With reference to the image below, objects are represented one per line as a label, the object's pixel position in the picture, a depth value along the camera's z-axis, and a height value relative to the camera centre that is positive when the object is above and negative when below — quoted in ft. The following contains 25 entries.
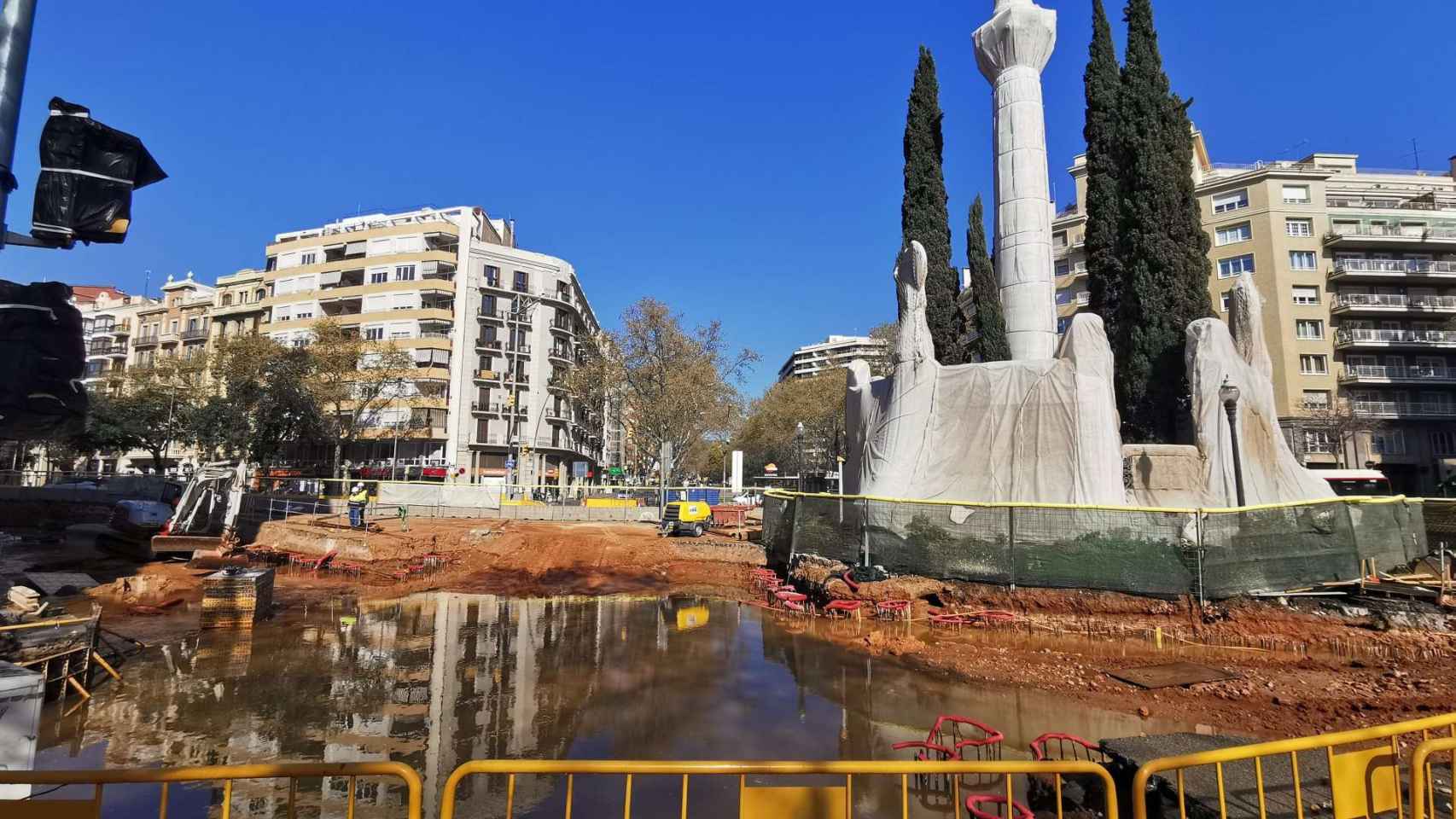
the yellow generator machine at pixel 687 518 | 83.20 -4.86
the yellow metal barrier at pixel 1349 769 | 10.63 -4.82
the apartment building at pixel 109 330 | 218.38 +47.81
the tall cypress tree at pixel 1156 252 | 76.23 +26.99
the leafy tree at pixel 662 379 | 130.62 +20.59
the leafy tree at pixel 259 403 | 123.65 +14.01
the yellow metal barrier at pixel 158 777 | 8.70 -4.17
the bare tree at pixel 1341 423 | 119.85 +11.79
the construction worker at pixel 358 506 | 80.59 -3.44
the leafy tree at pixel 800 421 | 165.68 +16.70
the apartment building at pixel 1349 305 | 130.93 +36.81
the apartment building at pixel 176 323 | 201.87 +47.61
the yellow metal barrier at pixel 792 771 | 10.14 -4.51
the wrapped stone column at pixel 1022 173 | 64.95 +31.45
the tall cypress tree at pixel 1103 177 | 82.64 +38.52
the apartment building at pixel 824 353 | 396.16 +81.93
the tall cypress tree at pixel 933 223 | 91.35 +36.00
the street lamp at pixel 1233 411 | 55.93 +6.40
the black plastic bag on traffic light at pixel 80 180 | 10.53 +4.71
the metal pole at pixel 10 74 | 10.00 +6.02
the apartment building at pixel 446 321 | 157.99 +39.15
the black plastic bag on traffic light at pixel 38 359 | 9.55 +1.71
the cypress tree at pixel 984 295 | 96.63 +28.80
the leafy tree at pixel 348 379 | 126.00 +19.53
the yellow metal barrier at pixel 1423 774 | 10.28 -4.42
